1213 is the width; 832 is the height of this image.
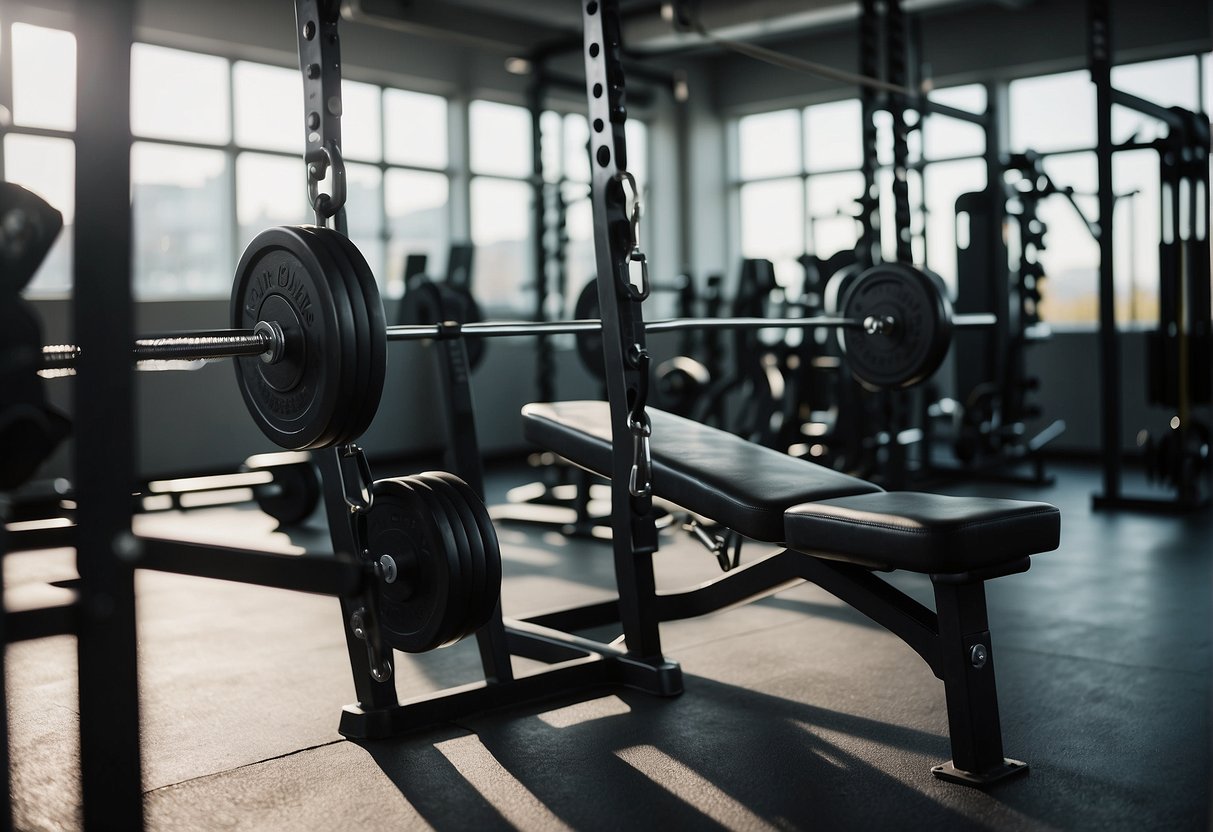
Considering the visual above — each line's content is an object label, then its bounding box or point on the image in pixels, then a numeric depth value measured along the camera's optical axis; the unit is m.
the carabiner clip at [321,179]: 2.13
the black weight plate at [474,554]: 2.21
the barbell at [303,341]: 1.79
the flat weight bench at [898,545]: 2.00
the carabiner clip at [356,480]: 2.14
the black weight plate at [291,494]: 4.93
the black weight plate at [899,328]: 3.32
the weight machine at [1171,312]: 5.20
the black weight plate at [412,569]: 2.18
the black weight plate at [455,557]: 2.18
